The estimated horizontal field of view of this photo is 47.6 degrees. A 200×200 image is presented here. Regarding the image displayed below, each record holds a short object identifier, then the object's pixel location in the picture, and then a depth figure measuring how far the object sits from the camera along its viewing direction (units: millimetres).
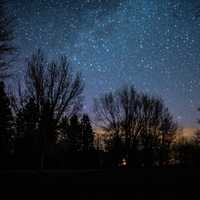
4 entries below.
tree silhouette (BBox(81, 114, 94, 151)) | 52932
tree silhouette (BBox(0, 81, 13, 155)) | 28927
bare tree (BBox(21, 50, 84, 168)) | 18616
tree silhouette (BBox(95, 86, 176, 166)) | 31309
